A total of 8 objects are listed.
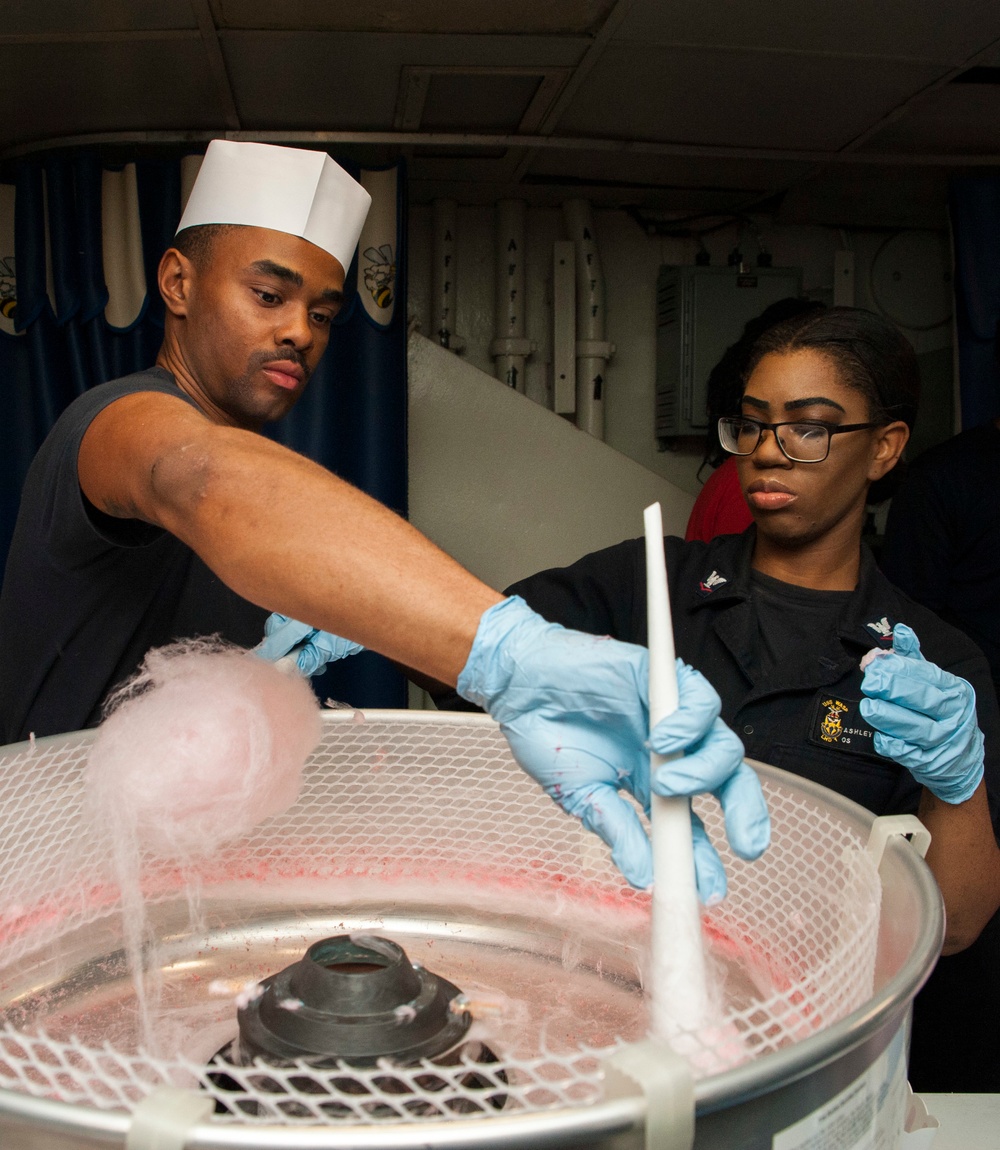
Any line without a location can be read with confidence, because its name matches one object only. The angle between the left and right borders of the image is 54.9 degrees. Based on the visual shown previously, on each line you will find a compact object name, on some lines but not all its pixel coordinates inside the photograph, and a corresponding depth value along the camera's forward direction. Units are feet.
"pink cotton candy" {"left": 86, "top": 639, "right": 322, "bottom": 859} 2.66
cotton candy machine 1.47
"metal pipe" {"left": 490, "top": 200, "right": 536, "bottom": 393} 10.68
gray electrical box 10.62
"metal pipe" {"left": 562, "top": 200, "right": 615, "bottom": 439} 10.74
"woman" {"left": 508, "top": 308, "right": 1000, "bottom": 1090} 4.04
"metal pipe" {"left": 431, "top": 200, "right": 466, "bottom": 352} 10.55
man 2.10
